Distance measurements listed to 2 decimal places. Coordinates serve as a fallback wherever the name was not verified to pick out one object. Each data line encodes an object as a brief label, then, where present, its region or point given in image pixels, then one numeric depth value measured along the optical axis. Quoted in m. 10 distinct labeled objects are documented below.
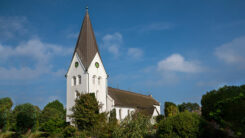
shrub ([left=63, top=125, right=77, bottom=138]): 25.75
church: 35.94
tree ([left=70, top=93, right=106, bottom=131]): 25.39
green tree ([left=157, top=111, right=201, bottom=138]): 16.69
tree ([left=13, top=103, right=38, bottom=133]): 34.48
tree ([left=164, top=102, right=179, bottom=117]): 42.29
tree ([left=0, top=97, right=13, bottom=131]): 34.88
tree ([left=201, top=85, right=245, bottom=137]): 12.99
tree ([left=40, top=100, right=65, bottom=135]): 31.35
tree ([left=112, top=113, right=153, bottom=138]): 19.47
